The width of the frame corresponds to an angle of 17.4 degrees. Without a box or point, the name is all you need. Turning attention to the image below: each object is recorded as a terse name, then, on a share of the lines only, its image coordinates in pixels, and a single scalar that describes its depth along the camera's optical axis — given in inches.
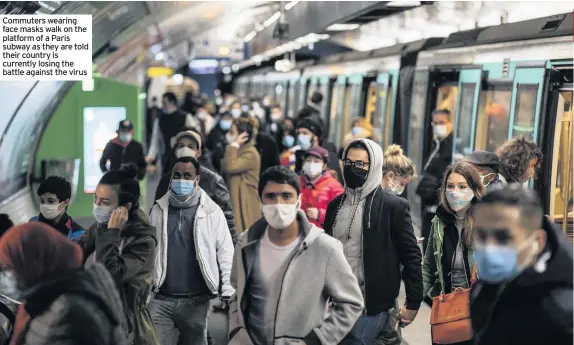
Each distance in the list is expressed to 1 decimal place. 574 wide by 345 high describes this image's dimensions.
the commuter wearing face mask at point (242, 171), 663.1
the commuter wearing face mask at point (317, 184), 508.9
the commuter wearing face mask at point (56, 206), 423.7
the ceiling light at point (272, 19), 1220.4
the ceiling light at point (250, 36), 1769.4
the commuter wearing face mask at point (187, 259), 419.6
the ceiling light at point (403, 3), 720.6
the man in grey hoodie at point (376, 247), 384.5
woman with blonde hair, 504.6
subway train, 526.7
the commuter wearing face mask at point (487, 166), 439.5
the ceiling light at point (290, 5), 1057.0
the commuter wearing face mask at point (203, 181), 483.0
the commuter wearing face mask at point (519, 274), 252.2
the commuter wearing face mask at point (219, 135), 920.3
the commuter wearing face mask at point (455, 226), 394.7
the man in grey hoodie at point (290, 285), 321.1
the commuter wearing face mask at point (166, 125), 888.1
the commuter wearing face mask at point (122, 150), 708.9
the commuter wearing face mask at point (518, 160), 484.0
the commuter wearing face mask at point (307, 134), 635.1
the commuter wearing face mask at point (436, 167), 592.9
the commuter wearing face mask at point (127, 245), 363.4
